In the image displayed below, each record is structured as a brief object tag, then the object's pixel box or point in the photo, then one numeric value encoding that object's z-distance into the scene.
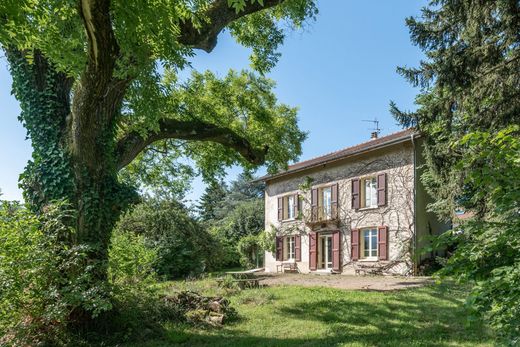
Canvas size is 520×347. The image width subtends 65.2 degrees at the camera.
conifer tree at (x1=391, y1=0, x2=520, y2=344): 8.62
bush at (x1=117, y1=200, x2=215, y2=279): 17.81
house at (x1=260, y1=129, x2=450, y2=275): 16.50
